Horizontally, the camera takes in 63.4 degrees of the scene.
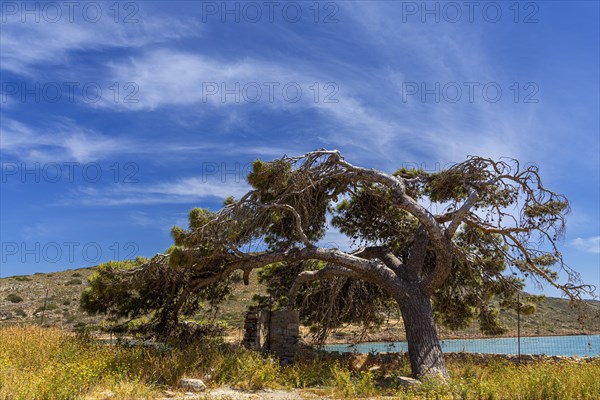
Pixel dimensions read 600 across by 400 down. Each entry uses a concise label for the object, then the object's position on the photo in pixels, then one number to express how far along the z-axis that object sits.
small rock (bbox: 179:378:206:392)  10.39
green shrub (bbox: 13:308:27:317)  33.72
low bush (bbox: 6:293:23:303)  37.56
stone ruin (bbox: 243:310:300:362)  14.55
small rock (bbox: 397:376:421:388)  11.12
